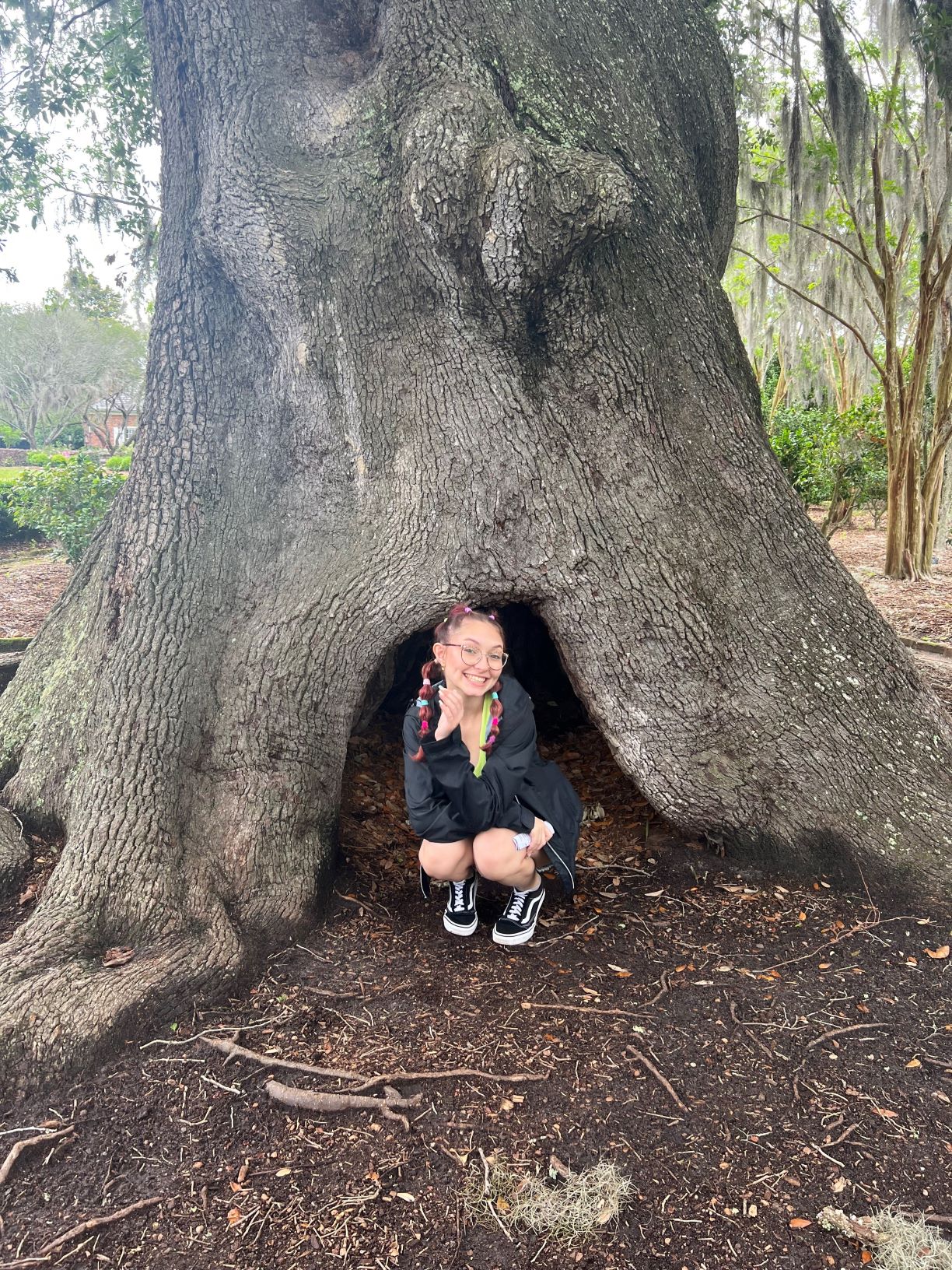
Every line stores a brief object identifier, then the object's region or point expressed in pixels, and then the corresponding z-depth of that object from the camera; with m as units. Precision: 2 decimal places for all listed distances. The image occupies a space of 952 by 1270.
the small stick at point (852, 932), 2.95
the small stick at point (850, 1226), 1.95
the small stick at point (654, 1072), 2.38
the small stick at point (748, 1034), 2.53
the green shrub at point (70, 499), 8.41
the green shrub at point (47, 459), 8.85
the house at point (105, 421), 37.31
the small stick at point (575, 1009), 2.73
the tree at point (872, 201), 6.46
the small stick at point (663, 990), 2.78
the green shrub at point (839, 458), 9.99
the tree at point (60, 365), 32.69
